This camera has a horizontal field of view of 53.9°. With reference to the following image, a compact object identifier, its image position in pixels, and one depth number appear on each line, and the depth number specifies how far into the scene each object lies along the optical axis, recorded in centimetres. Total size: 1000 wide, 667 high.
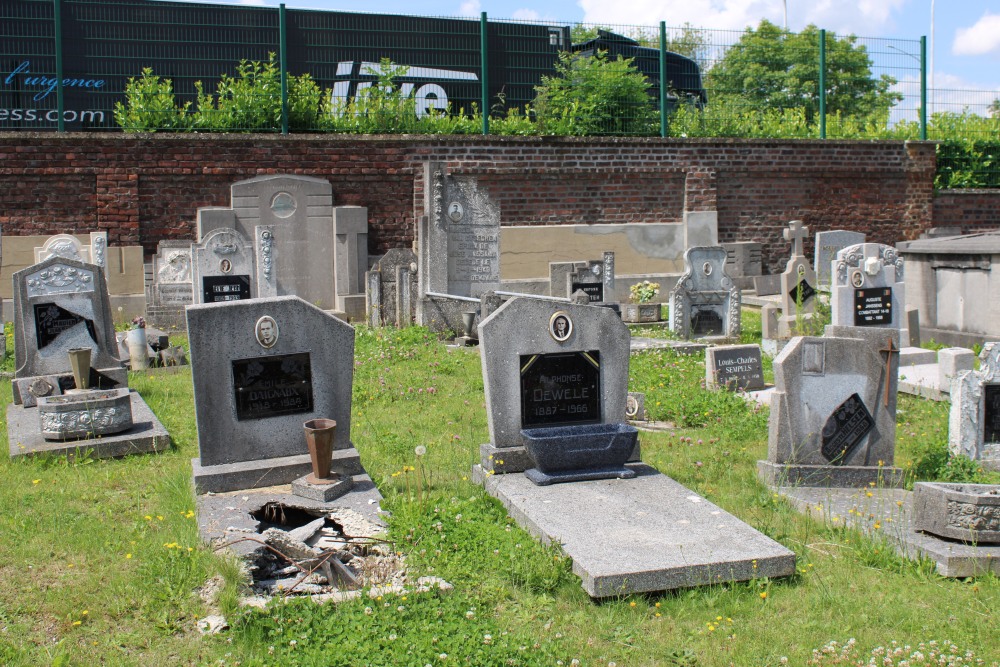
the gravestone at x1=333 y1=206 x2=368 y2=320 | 1480
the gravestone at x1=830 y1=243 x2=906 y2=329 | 1011
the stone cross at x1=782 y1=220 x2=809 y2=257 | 1616
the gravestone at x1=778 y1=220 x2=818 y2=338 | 1198
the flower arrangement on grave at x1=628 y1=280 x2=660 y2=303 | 1408
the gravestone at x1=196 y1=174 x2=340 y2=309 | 1471
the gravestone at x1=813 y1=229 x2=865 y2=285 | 1554
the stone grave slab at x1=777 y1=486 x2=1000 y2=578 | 472
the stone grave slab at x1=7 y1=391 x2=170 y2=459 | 676
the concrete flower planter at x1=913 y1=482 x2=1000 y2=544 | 483
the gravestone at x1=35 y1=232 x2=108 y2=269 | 1151
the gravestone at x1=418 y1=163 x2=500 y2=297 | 1274
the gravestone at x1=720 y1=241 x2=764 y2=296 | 1734
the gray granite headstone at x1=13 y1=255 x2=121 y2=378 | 862
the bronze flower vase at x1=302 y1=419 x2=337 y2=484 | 545
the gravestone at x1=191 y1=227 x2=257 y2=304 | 1144
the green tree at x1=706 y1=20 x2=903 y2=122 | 1903
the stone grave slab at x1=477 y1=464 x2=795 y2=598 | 449
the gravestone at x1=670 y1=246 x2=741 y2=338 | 1226
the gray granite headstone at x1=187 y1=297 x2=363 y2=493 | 575
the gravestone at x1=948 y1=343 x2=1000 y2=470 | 651
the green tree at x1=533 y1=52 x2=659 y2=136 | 1719
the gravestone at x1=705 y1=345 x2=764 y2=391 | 905
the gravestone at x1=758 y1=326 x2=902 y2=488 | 607
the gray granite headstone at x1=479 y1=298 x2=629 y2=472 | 604
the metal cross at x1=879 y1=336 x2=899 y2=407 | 621
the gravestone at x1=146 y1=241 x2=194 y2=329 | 1327
